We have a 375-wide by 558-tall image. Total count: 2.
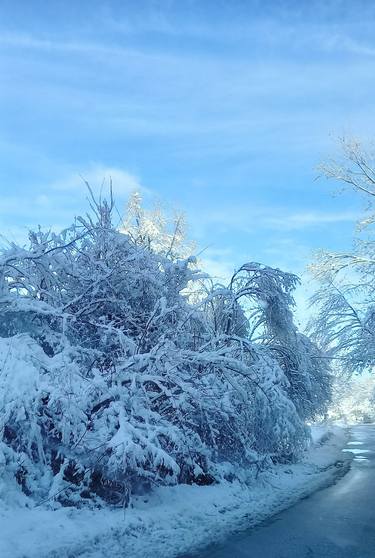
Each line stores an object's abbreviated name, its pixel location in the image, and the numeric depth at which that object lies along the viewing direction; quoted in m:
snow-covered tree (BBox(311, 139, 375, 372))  22.59
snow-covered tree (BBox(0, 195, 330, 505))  7.21
